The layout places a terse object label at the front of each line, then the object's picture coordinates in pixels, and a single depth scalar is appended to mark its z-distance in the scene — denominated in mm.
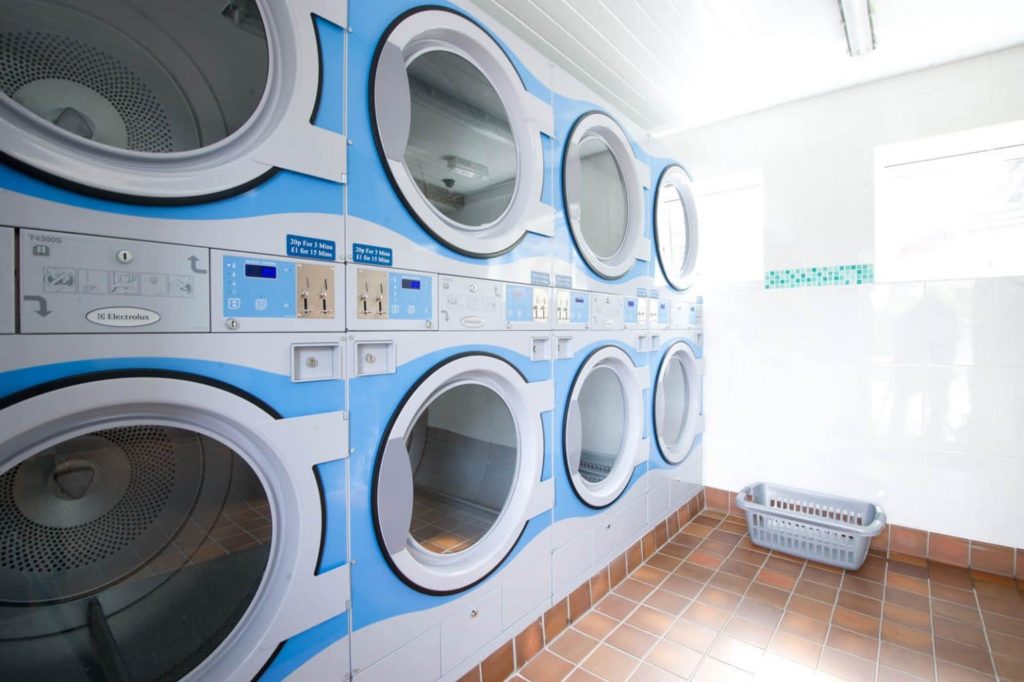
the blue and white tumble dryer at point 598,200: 1900
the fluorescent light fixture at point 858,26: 1966
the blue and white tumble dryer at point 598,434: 1894
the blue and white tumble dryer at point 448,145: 1229
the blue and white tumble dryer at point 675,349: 2594
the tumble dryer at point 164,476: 792
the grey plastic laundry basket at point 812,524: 2363
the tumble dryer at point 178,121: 782
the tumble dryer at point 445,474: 1239
